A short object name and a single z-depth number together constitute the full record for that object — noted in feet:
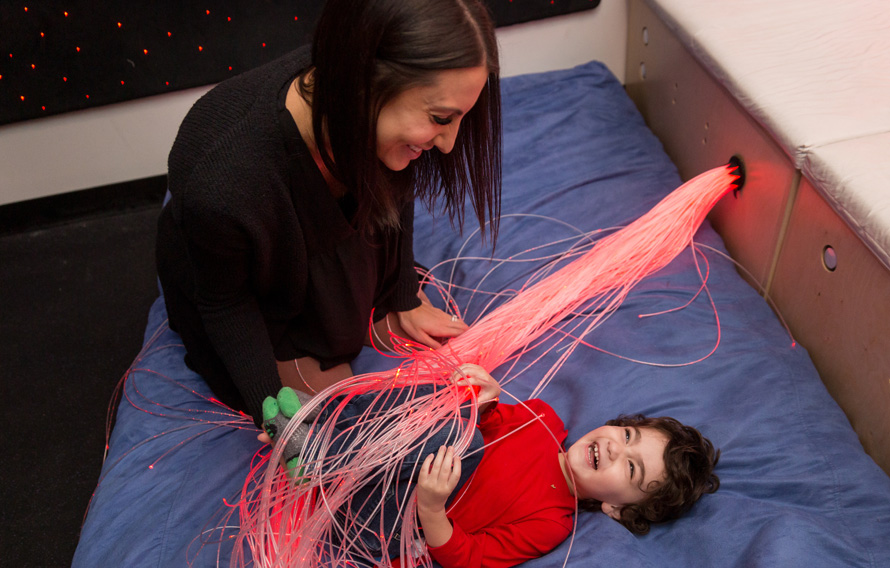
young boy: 4.39
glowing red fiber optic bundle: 4.21
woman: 3.21
